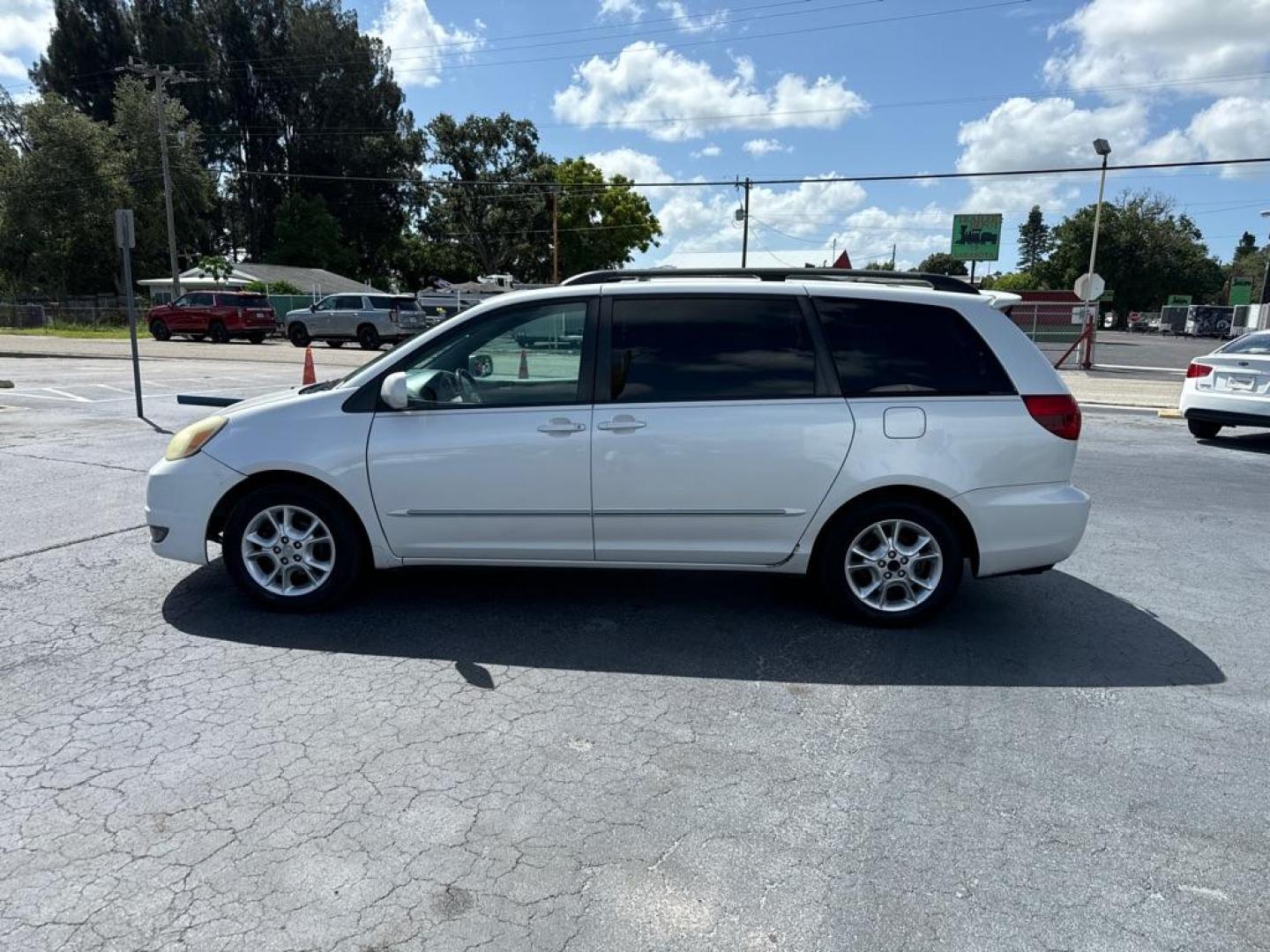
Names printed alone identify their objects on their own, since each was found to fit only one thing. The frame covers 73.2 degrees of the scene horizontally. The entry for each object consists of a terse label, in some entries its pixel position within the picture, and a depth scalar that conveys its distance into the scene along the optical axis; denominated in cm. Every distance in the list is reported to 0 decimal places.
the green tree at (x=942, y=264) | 11486
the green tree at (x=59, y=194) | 4491
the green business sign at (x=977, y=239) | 3959
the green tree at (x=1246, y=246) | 15312
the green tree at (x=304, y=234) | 6162
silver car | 2980
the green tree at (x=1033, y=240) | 14725
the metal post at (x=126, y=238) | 1084
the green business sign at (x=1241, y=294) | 7512
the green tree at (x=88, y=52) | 6072
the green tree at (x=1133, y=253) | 7975
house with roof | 4741
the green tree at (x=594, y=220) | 6944
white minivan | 432
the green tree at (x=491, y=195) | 6831
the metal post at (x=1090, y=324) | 2444
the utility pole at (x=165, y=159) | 3841
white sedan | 1055
